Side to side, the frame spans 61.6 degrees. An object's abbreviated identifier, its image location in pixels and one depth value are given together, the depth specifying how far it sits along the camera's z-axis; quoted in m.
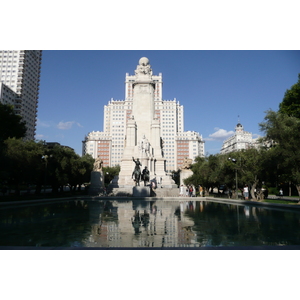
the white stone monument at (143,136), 41.00
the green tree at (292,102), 30.91
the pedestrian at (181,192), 34.25
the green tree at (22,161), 25.59
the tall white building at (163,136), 139.38
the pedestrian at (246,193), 26.94
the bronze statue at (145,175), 30.33
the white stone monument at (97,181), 37.68
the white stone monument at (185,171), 42.22
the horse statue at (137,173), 29.38
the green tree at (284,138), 20.17
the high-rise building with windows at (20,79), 97.72
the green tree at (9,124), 37.10
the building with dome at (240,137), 163.84
